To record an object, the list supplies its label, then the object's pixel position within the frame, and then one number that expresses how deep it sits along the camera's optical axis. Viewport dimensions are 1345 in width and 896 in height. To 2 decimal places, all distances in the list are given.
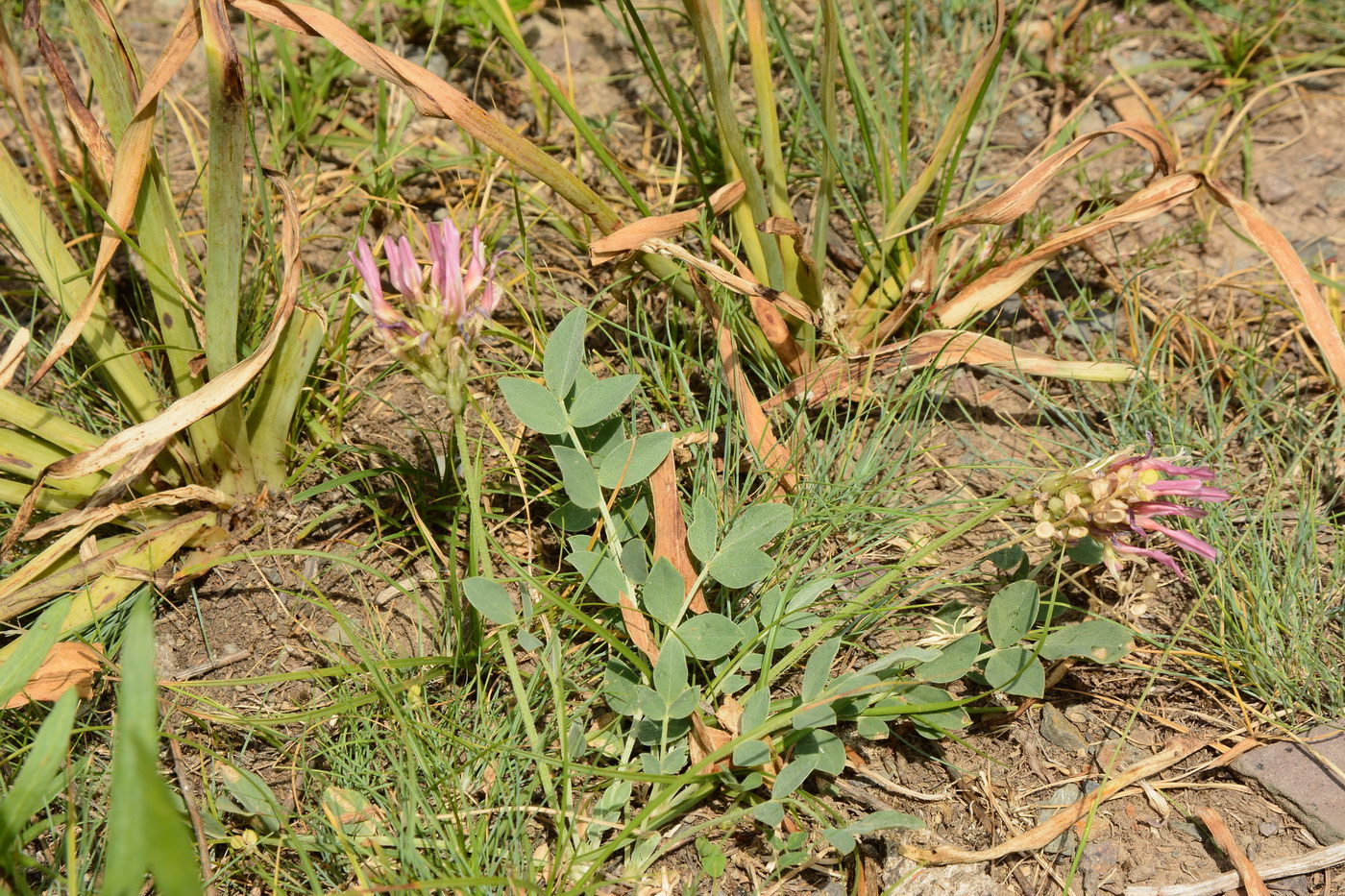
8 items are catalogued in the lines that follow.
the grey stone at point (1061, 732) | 0.90
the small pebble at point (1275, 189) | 1.00
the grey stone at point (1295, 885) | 0.87
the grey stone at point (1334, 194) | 0.99
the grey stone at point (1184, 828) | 0.88
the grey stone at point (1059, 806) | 0.88
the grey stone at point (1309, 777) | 0.88
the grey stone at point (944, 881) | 0.87
